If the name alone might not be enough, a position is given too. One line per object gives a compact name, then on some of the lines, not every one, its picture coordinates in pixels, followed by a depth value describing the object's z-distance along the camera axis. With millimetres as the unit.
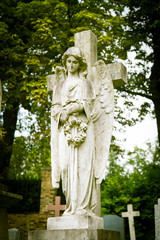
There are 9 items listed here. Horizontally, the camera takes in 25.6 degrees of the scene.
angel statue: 4375
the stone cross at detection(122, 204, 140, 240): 10953
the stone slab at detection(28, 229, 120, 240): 3906
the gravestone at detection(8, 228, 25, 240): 7633
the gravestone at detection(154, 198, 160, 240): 8867
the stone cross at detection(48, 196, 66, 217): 12164
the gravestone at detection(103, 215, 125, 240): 9227
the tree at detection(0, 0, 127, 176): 11438
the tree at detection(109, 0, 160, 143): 13376
